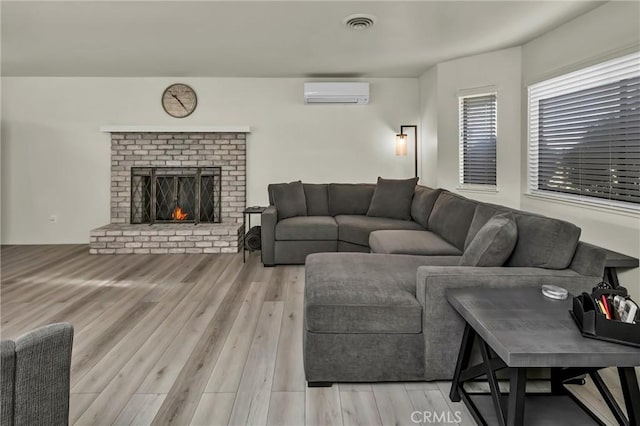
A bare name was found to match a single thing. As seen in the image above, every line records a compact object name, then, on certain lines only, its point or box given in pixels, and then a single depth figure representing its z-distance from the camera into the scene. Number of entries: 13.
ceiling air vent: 3.41
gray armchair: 0.96
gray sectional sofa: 2.08
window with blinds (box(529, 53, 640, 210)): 2.88
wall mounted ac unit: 5.52
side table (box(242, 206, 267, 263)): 4.99
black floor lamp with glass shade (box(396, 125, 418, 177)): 5.80
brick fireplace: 5.79
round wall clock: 5.80
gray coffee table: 1.36
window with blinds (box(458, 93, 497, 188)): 4.63
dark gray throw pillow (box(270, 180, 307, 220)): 5.13
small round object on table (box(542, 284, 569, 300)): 1.87
